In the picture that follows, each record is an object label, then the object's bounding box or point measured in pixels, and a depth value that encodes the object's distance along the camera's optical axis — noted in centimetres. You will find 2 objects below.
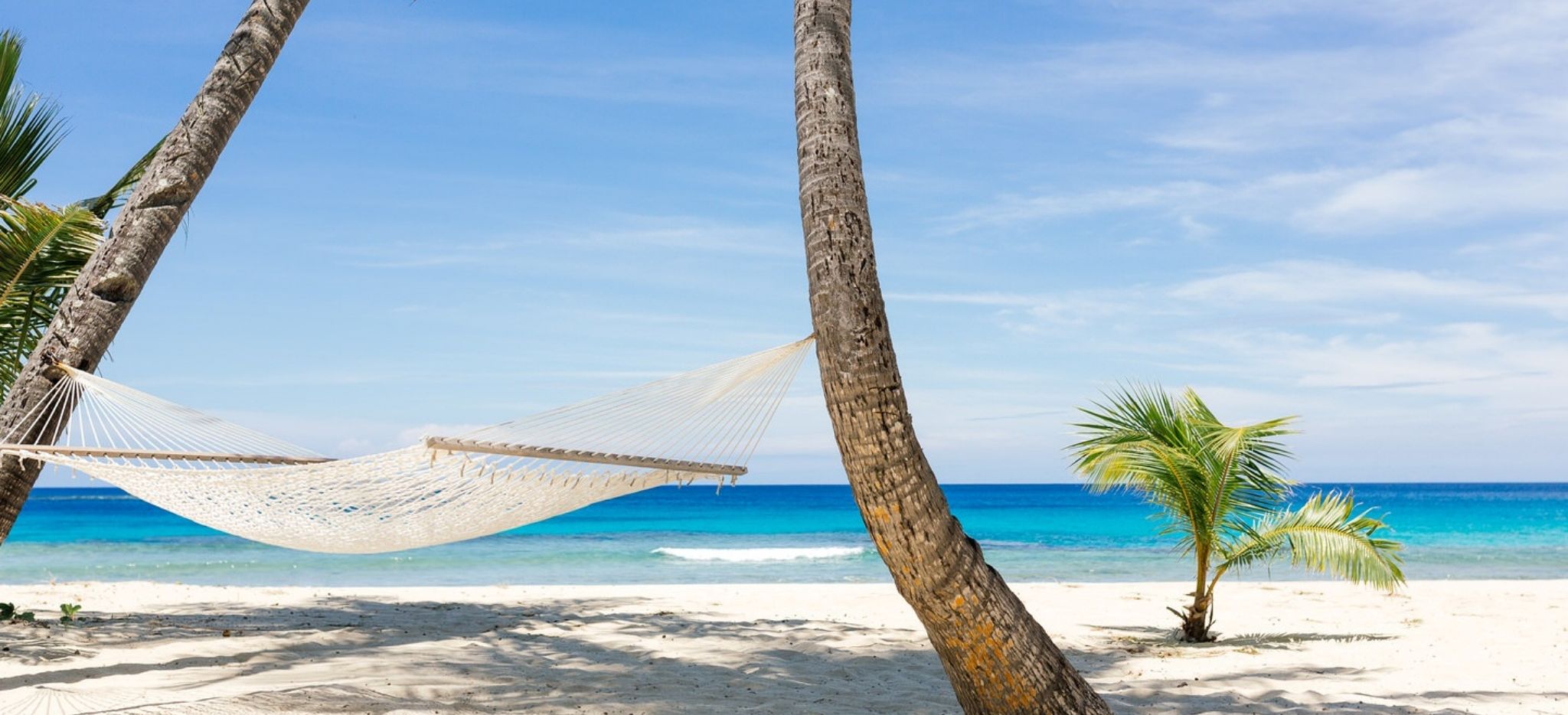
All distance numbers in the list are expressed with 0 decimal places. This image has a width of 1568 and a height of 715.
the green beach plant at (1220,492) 449
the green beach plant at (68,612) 455
